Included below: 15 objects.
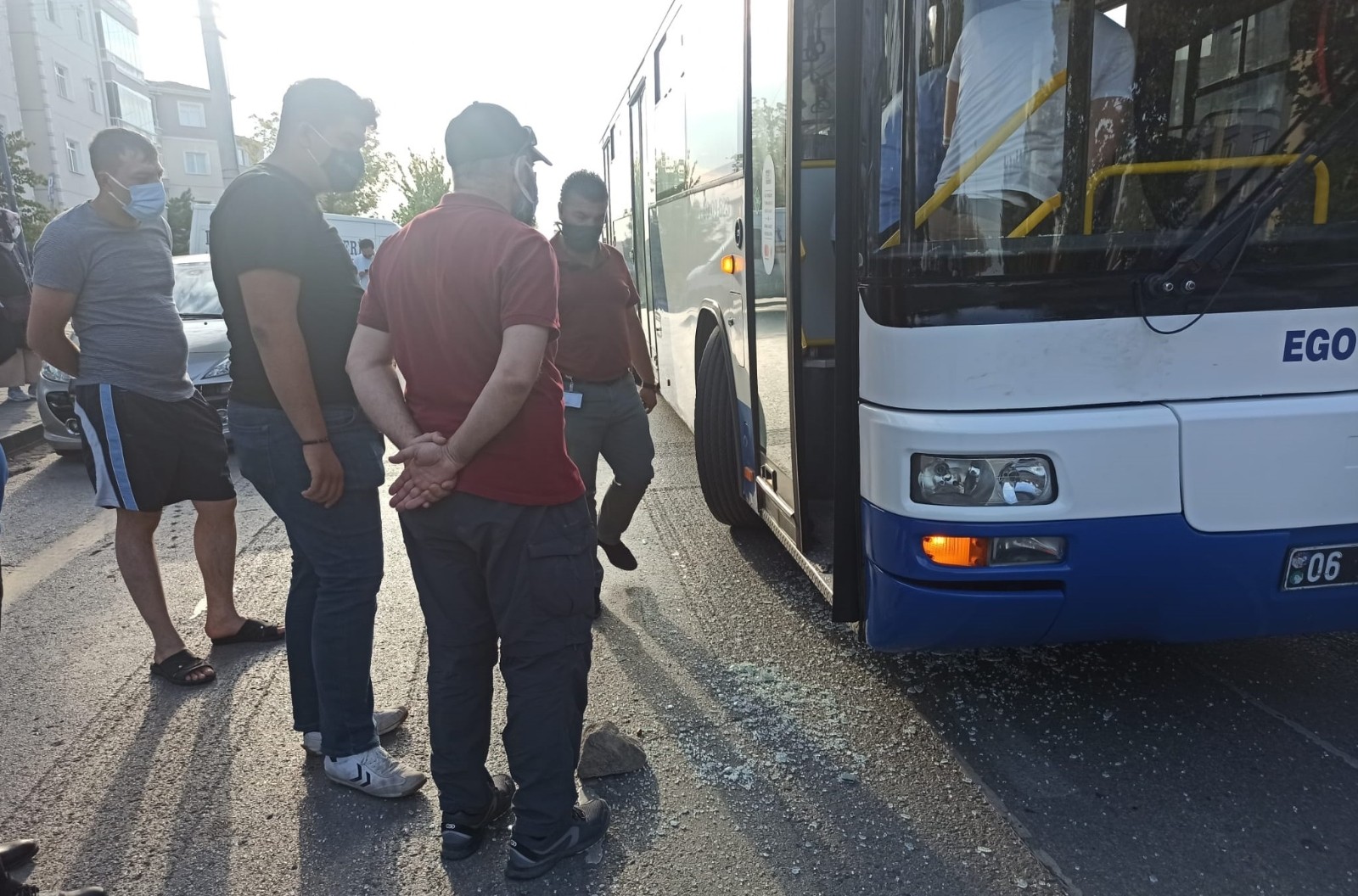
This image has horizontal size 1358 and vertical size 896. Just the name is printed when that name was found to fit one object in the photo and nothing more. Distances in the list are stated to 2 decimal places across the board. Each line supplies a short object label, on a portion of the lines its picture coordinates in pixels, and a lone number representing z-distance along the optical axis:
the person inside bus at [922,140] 2.55
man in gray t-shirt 3.53
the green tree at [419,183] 48.03
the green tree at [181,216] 34.25
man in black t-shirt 2.64
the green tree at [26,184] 16.50
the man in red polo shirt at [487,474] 2.30
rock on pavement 3.03
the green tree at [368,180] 43.44
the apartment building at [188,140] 52.81
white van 16.83
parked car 7.71
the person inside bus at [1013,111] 2.51
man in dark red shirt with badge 3.99
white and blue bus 2.52
